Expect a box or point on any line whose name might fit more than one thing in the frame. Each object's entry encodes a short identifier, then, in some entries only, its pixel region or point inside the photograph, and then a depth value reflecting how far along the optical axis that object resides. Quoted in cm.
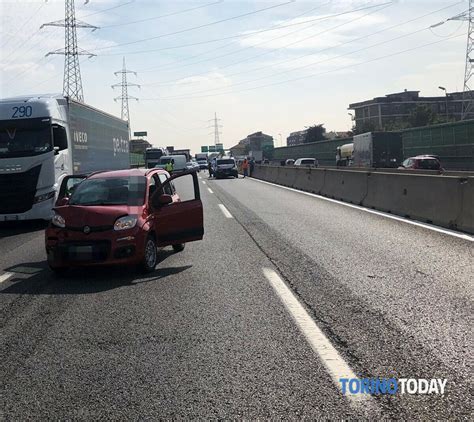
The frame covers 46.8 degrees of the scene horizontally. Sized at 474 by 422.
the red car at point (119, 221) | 751
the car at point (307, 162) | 5204
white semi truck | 1377
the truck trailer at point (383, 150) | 3991
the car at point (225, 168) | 4500
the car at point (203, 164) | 8858
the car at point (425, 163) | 3031
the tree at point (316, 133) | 15062
